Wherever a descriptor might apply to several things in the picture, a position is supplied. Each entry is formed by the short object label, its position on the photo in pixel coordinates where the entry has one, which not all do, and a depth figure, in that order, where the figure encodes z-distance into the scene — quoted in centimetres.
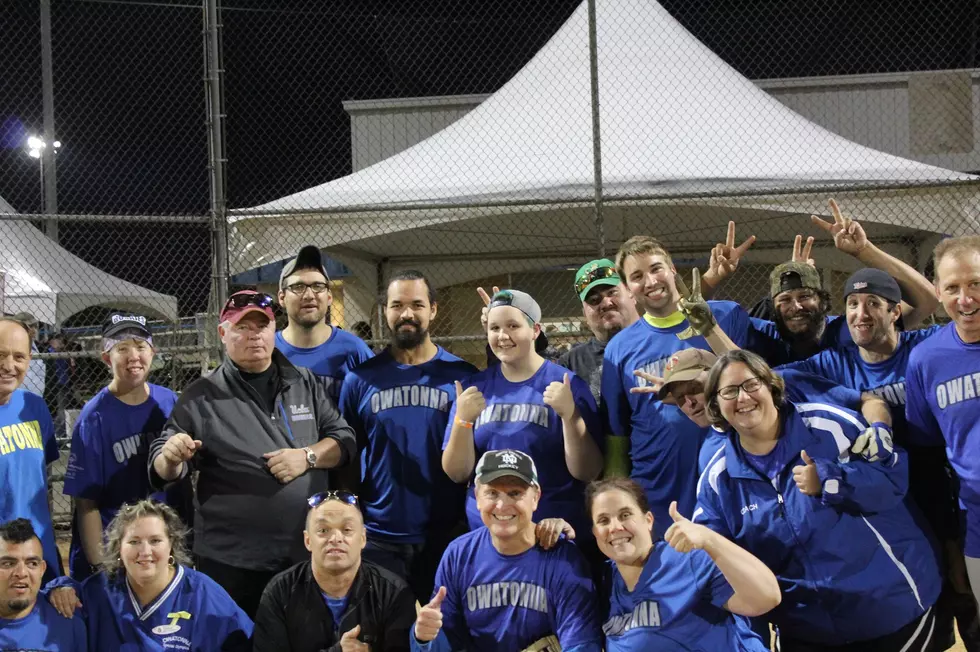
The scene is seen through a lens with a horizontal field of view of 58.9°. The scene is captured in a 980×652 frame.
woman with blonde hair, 350
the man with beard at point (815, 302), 386
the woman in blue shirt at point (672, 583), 286
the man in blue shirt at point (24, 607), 346
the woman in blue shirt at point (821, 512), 299
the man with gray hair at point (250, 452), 367
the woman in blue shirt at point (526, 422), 362
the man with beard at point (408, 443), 393
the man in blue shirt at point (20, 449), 375
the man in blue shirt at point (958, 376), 319
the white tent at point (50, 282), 1105
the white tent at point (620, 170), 676
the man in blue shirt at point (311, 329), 427
